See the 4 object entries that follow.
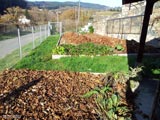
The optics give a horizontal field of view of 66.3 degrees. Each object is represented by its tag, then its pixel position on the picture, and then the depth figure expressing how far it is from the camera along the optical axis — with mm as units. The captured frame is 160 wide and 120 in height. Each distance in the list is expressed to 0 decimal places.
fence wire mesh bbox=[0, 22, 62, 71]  6162
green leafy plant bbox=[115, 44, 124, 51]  7182
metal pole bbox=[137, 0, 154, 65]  3904
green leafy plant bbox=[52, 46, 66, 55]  6557
